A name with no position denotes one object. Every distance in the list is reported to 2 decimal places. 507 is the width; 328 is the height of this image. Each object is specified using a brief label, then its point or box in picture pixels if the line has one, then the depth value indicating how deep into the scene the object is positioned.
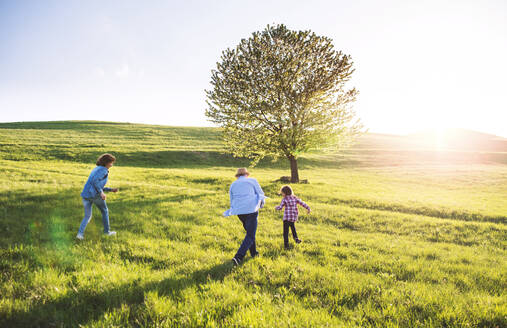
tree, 19.84
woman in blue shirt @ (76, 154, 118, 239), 7.08
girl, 7.41
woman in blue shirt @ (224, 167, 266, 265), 6.24
